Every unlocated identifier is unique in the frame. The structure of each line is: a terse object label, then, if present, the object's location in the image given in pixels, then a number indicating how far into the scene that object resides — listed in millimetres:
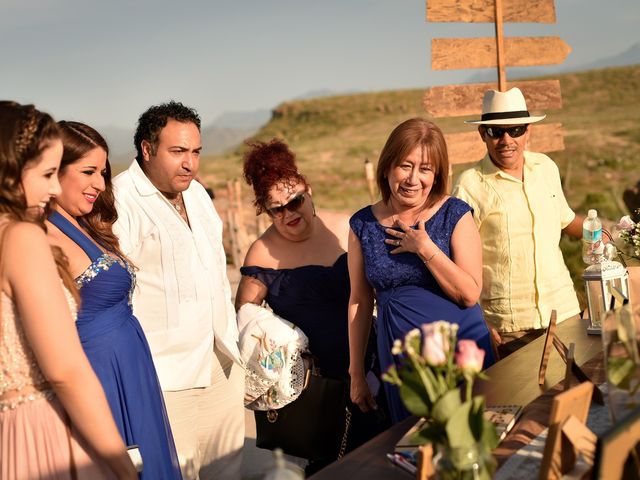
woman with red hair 3703
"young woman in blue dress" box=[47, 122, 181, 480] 2697
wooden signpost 5742
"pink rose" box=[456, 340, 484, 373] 1572
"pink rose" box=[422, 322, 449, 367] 1574
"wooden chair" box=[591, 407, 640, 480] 1399
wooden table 2014
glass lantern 3090
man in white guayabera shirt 3295
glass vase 1524
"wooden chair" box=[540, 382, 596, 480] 1646
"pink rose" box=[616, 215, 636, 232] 3170
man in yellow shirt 3789
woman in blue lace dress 2994
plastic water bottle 3230
